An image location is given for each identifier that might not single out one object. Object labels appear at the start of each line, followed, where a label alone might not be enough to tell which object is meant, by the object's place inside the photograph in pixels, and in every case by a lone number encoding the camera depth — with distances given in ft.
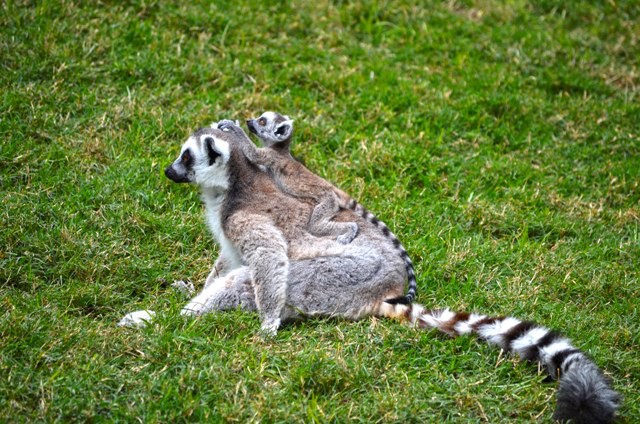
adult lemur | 35.22
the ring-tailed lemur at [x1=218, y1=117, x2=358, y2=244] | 39.81
